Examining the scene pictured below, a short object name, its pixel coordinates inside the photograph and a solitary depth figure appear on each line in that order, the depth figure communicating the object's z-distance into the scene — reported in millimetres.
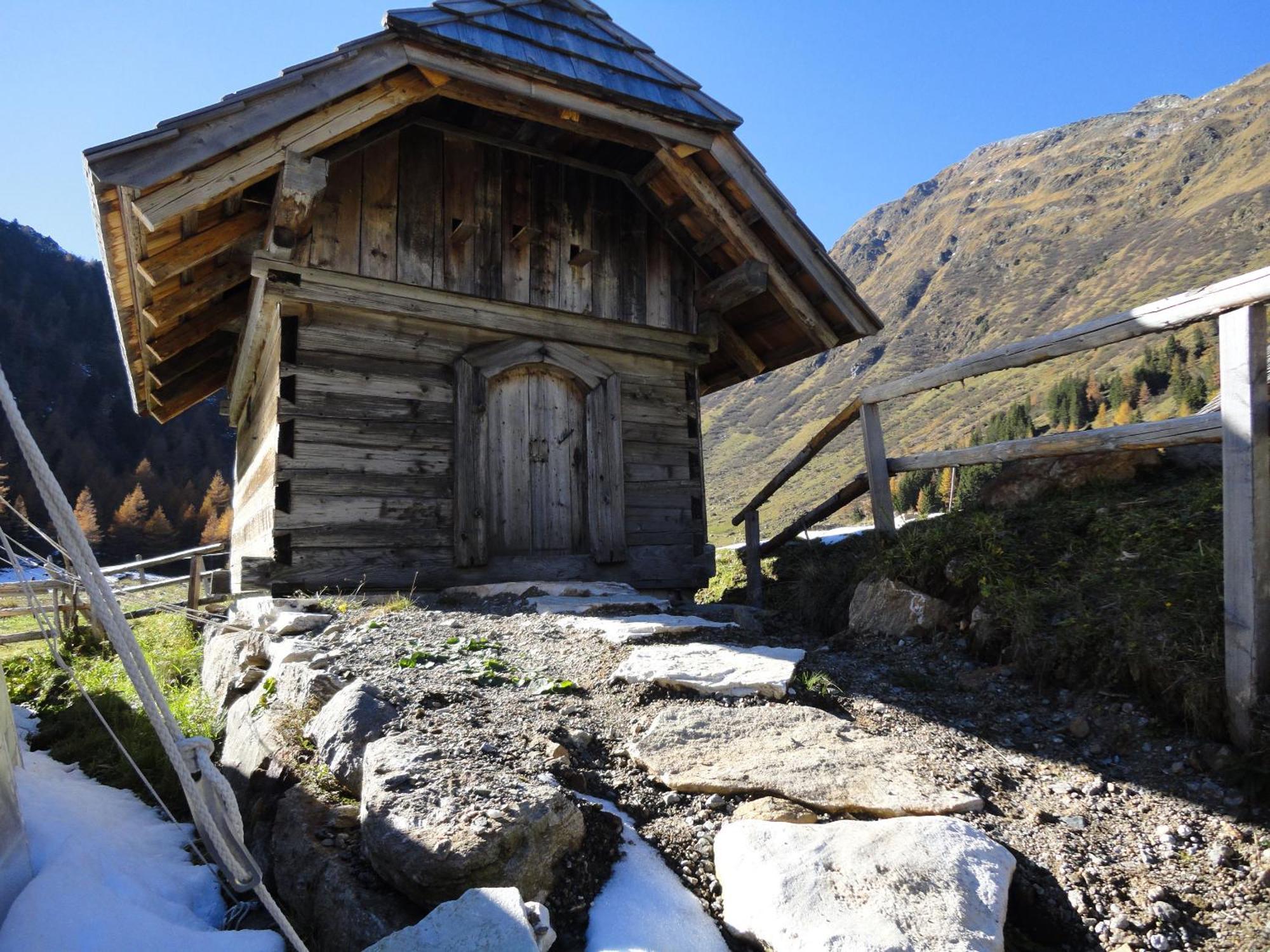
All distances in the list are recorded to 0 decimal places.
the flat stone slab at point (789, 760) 2486
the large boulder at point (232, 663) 4422
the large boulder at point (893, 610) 4547
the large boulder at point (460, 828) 1937
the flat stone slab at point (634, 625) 4319
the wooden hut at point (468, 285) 5586
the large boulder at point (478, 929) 1659
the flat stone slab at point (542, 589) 6168
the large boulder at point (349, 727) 2635
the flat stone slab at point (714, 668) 3412
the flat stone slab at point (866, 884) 1825
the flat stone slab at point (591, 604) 5316
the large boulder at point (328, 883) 1966
